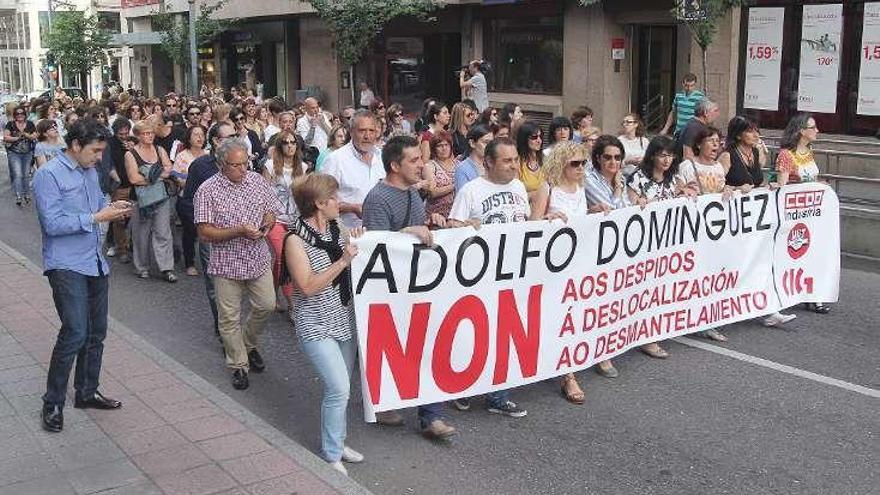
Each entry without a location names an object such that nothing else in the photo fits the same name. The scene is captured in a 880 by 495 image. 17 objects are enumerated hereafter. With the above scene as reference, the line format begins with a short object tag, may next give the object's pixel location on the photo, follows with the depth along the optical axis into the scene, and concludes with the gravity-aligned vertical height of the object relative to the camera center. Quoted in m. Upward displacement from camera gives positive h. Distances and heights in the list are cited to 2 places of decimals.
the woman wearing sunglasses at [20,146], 15.89 -0.93
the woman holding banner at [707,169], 7.53 -0.61
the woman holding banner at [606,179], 6.70 -0.62
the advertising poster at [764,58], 17.53 +0.57
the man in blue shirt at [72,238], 5.33 -0.82
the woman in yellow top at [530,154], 7.27 -0.49
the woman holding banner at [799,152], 8.41 -0.54
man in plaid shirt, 6.33 -0.96
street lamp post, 25.44 +0.97
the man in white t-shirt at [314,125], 12.89 -0.51
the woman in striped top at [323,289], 4.93 -1.02
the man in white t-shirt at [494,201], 5.89 -0.68
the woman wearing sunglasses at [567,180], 6.26 -0.59
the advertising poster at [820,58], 16.58 +0.54
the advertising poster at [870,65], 15.91 +0.40
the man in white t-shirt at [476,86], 16.09 +0.05
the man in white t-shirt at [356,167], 7.27 -0.58
